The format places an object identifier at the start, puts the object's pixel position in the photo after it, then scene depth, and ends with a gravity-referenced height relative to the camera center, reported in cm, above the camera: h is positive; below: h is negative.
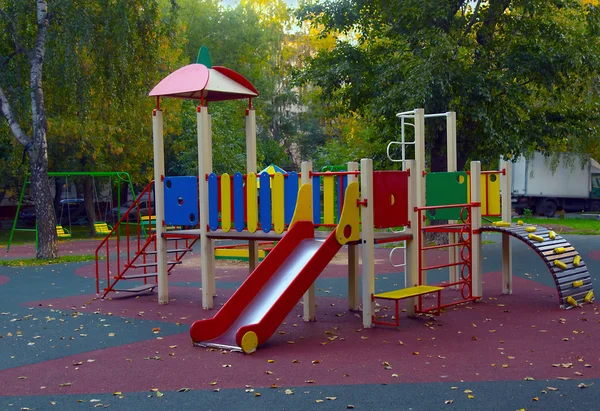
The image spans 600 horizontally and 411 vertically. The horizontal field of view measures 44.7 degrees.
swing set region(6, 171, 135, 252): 2039 -138
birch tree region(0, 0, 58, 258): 1734 +154
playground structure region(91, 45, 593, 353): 840 -53
